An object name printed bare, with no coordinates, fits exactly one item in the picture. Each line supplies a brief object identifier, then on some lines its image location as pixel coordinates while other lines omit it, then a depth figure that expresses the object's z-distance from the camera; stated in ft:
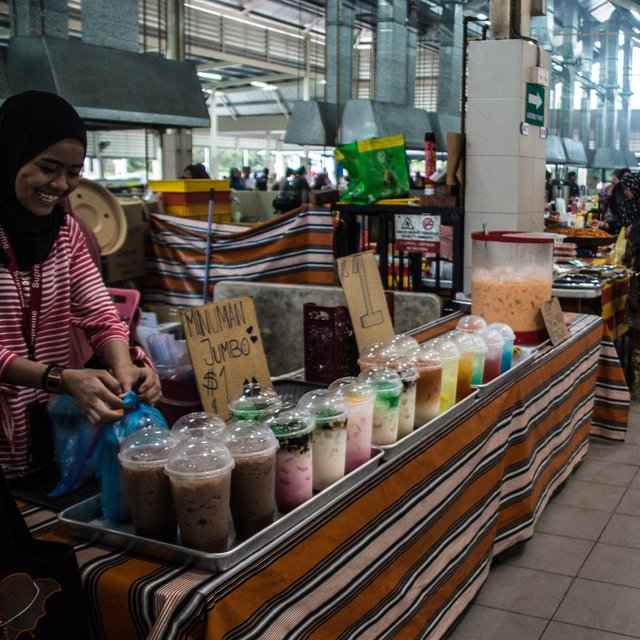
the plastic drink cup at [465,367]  8.38
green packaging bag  14.30
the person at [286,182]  36.11
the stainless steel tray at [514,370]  8.70
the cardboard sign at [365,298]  8.87
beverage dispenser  11.25
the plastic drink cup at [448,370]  7.88
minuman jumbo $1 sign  6.43
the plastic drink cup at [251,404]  5.74
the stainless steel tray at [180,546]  4.57
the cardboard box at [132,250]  21.35
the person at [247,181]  54.00
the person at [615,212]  25.11
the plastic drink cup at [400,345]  7.83
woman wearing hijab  5.59
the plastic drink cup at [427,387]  7.36
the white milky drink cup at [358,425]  6.15
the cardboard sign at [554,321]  11.30
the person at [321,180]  48.38
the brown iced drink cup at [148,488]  4.78
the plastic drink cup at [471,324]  9.70
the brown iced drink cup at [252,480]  4.95
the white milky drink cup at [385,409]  6.55
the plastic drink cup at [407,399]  6.91
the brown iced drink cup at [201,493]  4.61
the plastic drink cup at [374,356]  7.53
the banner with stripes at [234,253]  18.97
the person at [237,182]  51.52
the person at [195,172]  32.40
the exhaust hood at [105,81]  15.67
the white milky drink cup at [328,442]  5.66
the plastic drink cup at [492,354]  9.21
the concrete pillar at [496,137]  15.33
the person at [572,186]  51.07
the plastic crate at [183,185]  23.77
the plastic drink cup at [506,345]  9.66
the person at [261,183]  54.80
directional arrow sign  15.56
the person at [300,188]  31.86
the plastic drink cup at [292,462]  5.33
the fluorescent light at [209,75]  62.93
